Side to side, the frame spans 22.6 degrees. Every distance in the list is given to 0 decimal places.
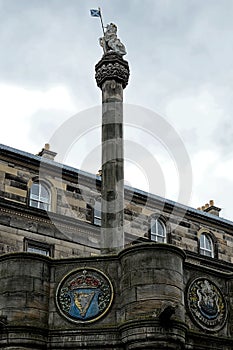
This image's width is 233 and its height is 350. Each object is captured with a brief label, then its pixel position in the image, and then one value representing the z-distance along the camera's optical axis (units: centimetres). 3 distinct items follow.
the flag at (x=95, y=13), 2056
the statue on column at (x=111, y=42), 1906
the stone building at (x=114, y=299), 1245
